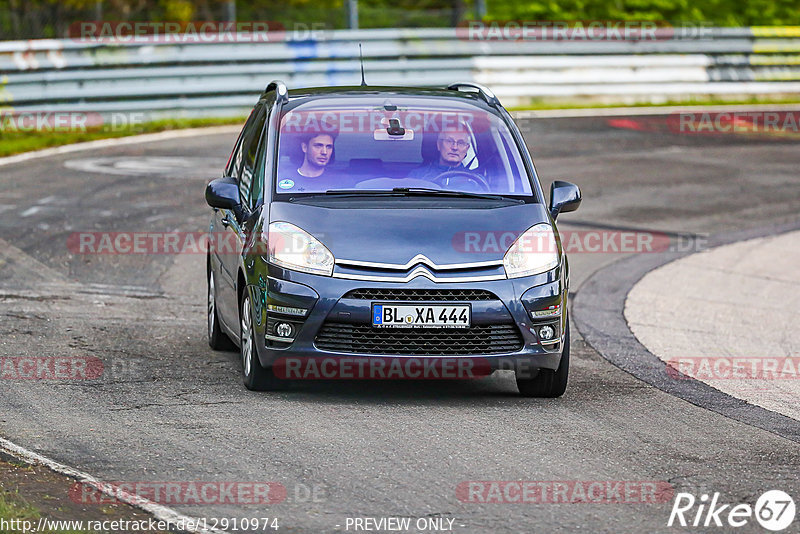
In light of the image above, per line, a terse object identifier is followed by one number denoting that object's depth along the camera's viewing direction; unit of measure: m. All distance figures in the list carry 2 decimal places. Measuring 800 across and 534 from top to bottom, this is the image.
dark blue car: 14.95
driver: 16.69
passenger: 16.37
